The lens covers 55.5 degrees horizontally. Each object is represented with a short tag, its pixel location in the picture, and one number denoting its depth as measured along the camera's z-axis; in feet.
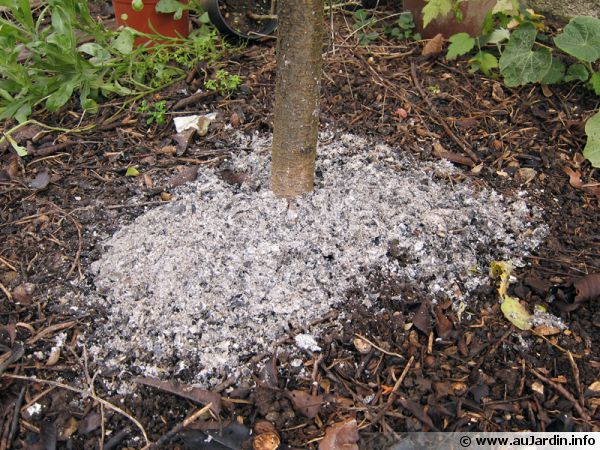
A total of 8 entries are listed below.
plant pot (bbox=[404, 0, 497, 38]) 3.14
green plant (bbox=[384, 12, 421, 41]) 3.36
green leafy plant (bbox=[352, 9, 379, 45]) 3.33
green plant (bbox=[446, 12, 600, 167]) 2.71
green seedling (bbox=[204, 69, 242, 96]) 2.96
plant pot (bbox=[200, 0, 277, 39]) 3.26
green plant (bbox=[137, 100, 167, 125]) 2.82
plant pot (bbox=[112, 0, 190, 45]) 3.22
